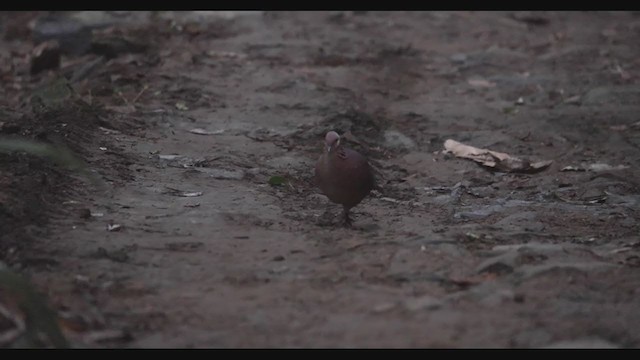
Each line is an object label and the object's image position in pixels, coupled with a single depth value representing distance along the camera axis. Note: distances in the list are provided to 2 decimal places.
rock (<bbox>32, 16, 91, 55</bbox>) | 20.64
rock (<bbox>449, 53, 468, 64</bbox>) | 21.70
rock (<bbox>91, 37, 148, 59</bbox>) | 20.09
